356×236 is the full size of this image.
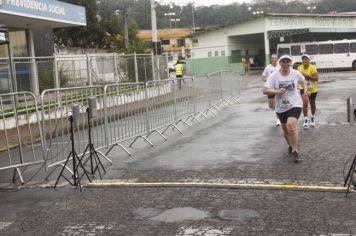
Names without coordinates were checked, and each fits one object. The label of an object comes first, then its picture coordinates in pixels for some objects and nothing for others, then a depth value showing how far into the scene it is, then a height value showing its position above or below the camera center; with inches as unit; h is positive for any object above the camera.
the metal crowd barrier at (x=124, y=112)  392.8 -39.7
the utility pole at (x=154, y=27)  1016.2 +62.2
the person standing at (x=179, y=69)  1280.8 -28.0
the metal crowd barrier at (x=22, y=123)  324.2 -40.9
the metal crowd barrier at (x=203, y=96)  611.2 -47.8
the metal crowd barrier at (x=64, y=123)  335.3 -39.7
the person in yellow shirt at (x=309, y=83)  483.8 -31.1
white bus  1712.6 -14.7
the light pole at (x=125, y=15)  1555.1 +135.6
